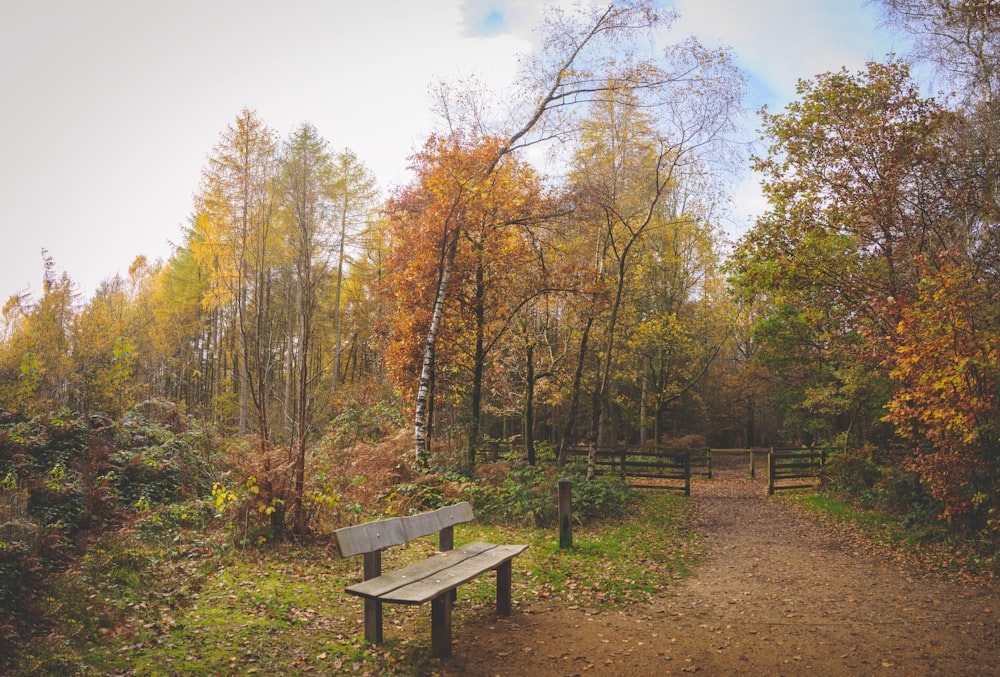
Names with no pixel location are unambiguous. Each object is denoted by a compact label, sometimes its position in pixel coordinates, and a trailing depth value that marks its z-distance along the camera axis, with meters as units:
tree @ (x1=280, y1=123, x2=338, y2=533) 6.34
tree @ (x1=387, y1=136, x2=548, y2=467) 13.18
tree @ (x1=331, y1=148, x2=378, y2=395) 22.05
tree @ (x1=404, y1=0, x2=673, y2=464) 12.51
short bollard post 8.32
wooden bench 4.36
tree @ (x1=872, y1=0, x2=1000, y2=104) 9.89
